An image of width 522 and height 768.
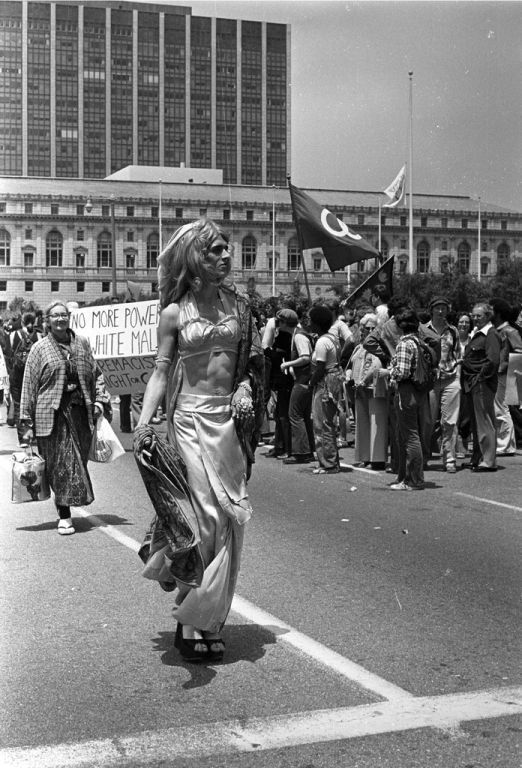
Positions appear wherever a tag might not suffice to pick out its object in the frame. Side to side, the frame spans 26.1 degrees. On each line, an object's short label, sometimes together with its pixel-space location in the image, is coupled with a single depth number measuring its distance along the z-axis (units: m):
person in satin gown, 4.90
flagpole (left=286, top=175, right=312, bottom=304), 17.63
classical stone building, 127.69
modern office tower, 156.12
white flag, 51.44
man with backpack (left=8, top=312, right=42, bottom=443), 18.33
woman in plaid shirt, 8.35
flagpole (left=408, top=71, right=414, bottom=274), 45.09
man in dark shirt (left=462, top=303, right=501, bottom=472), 12.05
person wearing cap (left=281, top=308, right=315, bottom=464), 12.92
